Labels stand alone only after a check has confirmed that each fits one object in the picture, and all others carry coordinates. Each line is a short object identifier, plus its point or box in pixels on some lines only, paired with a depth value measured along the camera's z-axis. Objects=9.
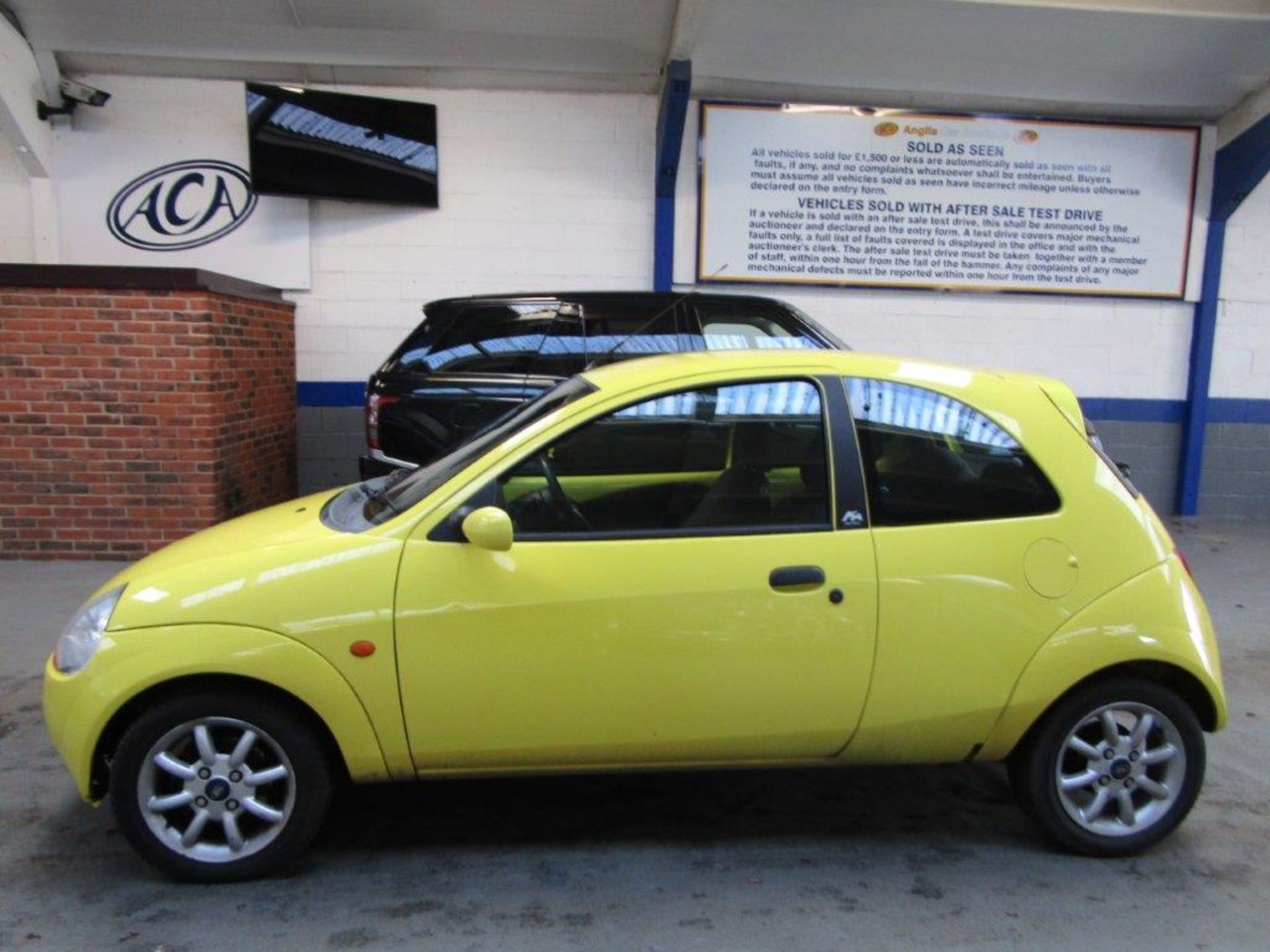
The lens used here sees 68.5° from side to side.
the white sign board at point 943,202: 8.82
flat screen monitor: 8.41
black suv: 6.24
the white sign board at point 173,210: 8.45
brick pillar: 6.73
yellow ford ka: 2.86
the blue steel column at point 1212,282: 8.73
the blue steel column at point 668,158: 8.05
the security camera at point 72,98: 8.19
